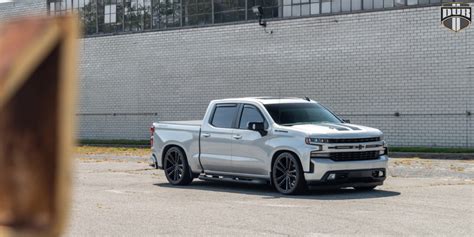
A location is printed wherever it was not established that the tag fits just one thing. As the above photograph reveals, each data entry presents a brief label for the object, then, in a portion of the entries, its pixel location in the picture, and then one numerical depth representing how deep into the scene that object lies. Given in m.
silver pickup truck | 14.14
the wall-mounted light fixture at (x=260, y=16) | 33.16
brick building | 28.19
